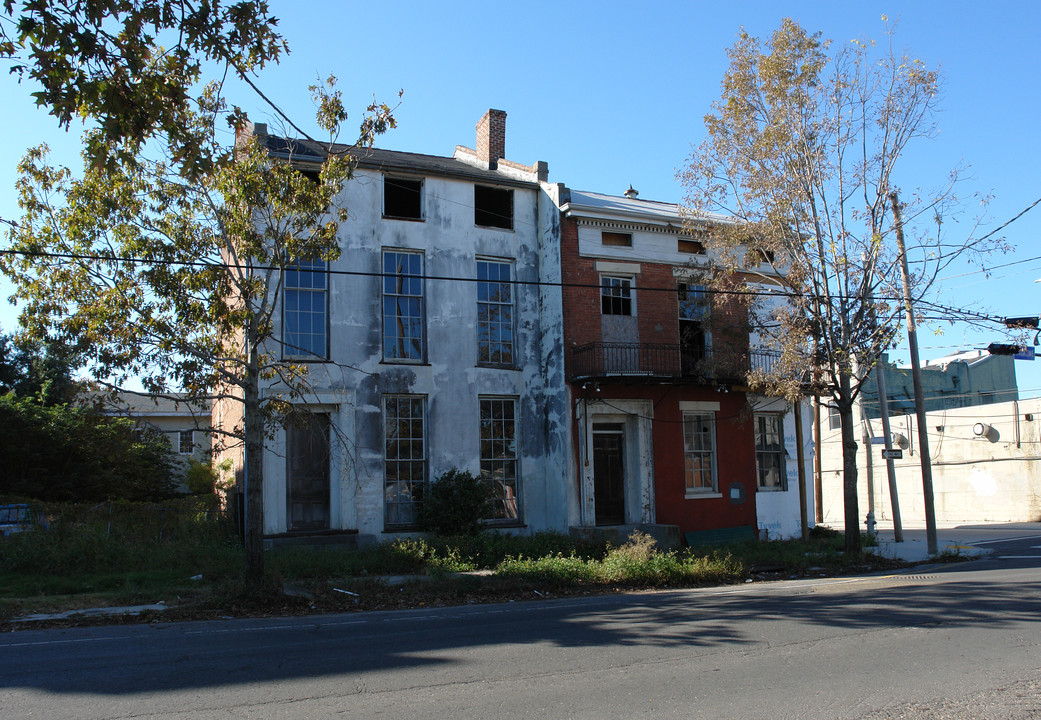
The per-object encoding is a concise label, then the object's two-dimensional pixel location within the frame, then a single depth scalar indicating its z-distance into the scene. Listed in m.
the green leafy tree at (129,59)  5.79
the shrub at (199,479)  27.42
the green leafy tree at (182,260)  11.78
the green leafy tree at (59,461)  23.25
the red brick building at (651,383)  19.80
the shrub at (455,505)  18.08
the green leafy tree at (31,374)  31.16
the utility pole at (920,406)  18.00
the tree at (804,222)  16.95
